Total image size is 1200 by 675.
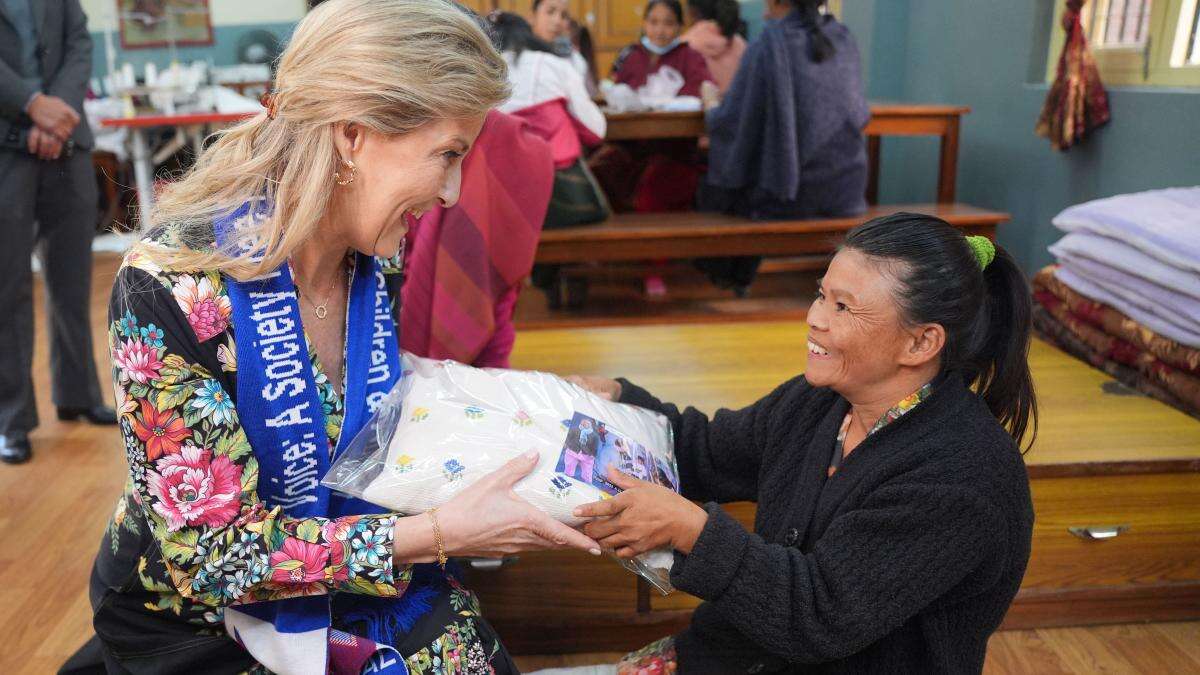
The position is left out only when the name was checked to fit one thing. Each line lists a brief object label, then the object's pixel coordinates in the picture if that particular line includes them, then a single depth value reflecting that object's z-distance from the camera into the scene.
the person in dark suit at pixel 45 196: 2.63
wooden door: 8.85
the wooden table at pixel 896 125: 3.53
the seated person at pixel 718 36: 4.96
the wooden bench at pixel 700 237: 3.17
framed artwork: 9.02
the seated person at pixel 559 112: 3.09
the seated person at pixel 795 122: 3.21
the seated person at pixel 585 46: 5.39
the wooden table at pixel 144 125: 4.65
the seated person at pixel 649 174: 4.19
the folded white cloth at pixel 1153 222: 1.85
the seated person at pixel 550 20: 4.22
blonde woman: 1.04
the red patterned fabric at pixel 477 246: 1.78
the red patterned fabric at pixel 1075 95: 2.77
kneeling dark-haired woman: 1.06
